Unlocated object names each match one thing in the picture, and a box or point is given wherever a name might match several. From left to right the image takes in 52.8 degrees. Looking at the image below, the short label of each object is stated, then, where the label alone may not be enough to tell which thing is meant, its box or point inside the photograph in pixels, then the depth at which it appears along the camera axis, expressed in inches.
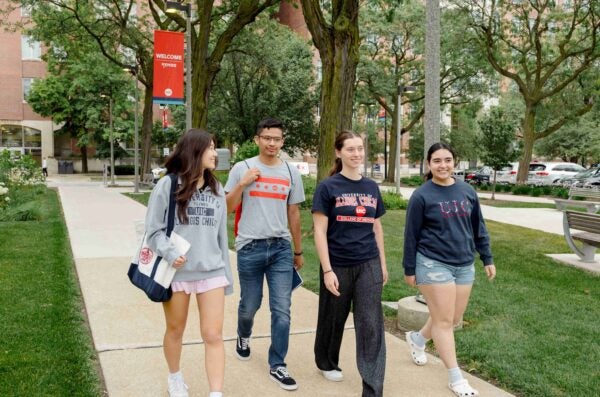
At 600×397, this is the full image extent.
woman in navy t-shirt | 153.9
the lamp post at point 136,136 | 1045.8
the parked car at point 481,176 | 1576.0
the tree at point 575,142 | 1852.9
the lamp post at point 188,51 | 570.7
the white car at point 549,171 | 1558.8
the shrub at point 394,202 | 786.2
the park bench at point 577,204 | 407.2
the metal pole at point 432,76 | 237.6
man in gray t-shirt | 169.2
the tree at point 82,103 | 1782.7
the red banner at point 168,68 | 546.3
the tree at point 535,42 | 1111.0
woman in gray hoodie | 139.9
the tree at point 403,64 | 1440.7
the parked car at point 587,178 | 1277.1
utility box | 529.1
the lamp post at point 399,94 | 1047.0
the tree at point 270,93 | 1453.0
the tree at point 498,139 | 1096.2
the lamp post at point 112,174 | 1255.8
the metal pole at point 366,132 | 1924.2
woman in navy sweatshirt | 163.8
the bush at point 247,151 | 925.8
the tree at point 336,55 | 411.8
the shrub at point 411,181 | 1447.3
